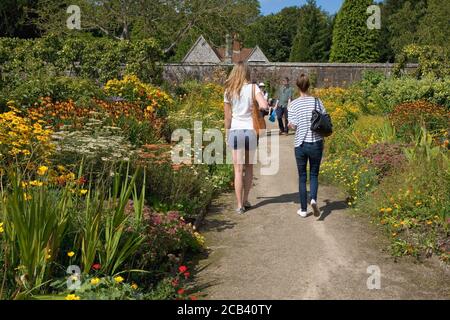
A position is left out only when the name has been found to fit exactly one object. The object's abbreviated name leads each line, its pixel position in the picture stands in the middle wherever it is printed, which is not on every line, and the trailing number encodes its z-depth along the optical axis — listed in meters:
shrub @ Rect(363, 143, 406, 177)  7.05
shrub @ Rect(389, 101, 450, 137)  8.75
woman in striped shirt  6.27
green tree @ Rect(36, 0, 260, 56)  27.05
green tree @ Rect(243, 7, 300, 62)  77.25
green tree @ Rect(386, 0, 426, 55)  44.50
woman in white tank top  6.32
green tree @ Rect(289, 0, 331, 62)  56.31
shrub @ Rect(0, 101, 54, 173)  5.14
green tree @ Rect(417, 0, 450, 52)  34.00
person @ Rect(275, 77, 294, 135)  14.10
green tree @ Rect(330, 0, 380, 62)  38.34
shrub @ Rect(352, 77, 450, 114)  11.29
